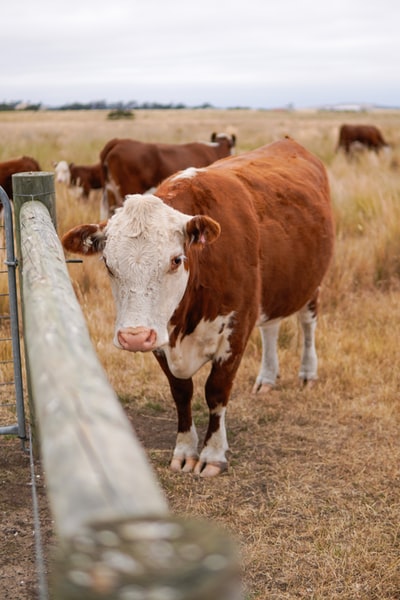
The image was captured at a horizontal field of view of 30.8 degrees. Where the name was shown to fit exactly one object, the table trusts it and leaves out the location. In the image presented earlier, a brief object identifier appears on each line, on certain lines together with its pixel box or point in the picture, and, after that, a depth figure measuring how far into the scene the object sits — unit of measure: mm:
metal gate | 3438
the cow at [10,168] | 10102
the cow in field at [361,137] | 21188
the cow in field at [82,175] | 13297
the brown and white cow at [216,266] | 3133
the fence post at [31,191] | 3451
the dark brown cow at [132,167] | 11266
